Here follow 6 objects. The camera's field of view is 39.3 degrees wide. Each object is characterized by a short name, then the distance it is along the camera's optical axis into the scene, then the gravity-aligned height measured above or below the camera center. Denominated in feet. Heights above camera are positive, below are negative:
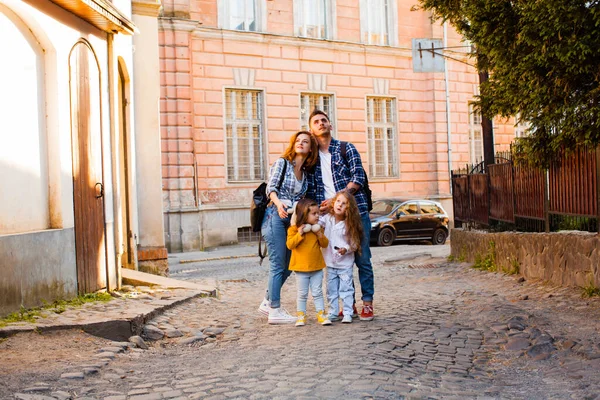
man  25.84 +0.49
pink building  76.89 +10.06
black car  76.84 -2.66
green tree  27.63 +4.31
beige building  26.84 +1.97
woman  25.57 +0.09
